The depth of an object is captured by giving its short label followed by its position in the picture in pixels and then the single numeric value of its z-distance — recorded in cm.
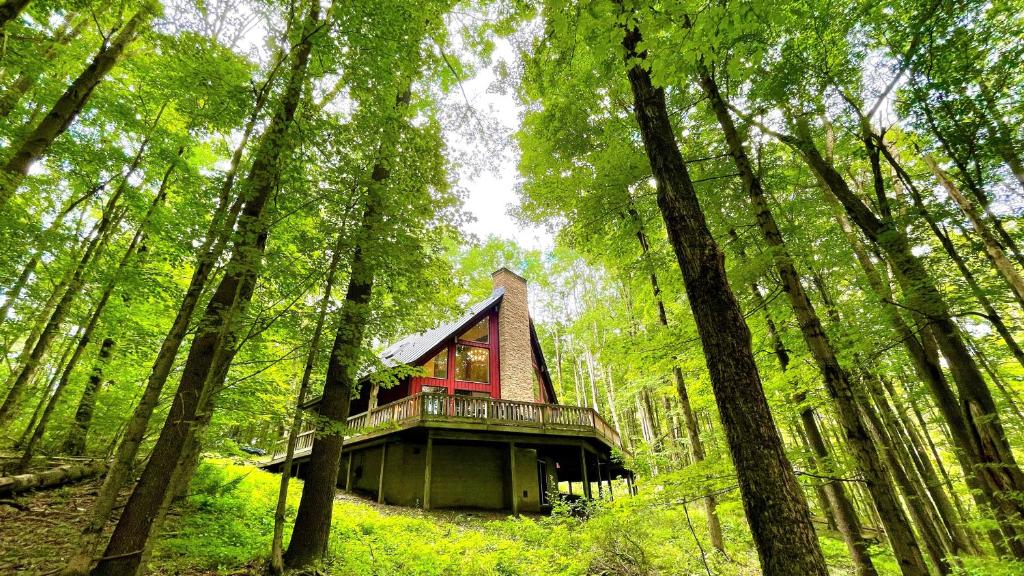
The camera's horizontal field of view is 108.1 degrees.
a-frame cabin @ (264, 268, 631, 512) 1045
